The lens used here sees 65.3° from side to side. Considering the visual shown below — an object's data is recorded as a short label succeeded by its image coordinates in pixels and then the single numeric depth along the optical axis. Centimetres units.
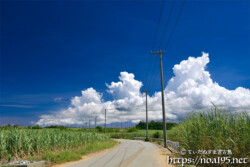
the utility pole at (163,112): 2512
